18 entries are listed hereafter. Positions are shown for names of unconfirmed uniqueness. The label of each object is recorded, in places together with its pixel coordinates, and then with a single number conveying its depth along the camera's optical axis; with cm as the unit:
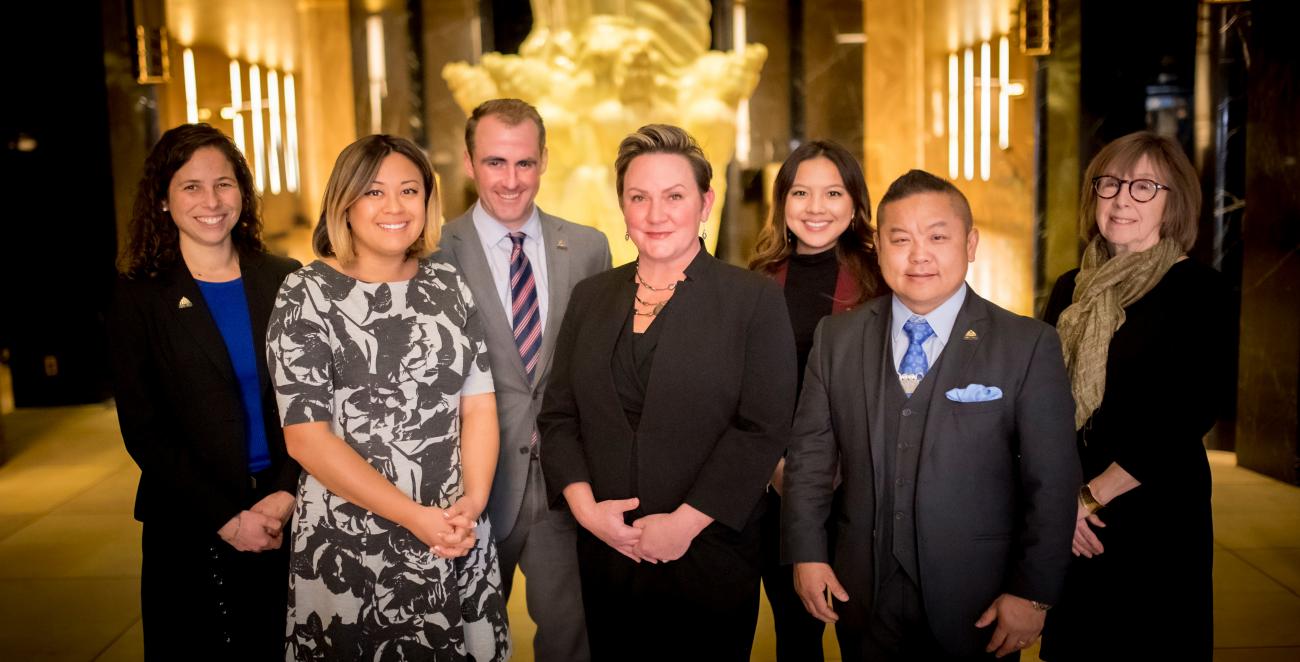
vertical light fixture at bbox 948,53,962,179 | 714
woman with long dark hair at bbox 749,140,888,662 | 251
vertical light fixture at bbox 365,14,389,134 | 767
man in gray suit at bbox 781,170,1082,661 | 188
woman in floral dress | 197
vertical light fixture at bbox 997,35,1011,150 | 646
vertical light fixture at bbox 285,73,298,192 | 747
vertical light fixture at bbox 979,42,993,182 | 671
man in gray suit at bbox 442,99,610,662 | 245
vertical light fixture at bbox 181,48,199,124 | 674
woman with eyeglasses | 221
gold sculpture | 639
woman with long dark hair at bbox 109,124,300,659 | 227
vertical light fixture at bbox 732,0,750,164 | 773
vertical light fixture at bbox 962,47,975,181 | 692
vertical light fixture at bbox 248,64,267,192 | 717
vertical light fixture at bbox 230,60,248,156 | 703
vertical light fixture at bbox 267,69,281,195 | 730
